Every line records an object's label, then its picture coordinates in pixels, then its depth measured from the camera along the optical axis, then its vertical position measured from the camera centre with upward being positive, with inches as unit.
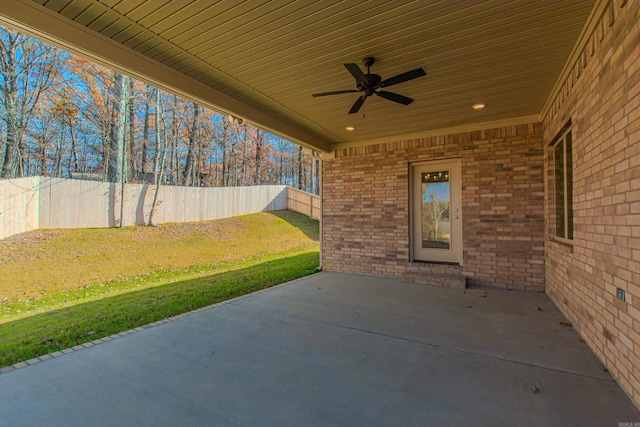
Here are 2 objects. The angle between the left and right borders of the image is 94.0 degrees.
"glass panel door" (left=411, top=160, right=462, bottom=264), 223.3 +6.0
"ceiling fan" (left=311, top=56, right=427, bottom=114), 120.3 +58.9
